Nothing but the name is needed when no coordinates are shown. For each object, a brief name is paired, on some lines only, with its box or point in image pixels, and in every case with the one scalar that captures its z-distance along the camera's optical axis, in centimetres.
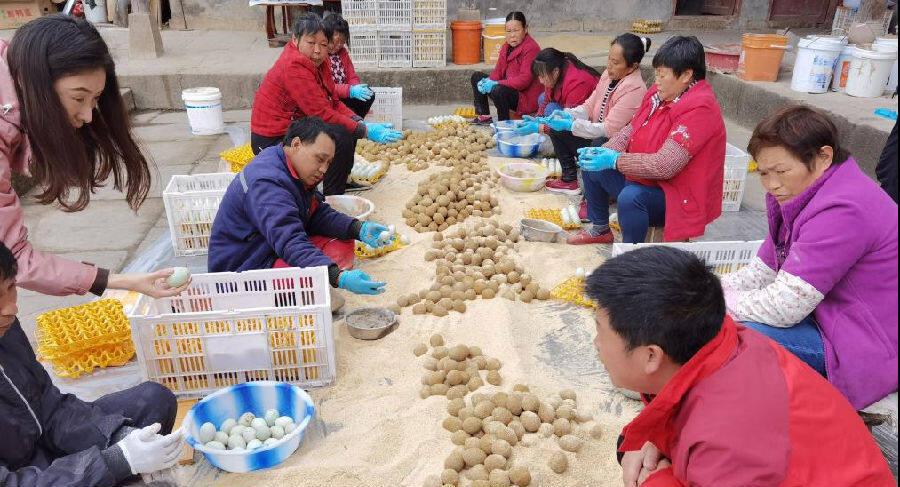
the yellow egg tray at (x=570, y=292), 333
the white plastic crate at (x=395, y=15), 735
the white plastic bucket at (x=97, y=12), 988
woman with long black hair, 186
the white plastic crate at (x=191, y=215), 387
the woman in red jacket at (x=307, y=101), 443
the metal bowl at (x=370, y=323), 306
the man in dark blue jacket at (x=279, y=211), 282
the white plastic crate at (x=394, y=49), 776
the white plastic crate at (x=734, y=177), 442
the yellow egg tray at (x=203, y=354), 252
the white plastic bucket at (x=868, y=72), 589
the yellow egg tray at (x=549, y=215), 431
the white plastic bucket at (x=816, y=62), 624
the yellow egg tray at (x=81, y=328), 271
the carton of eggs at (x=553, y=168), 513
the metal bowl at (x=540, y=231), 408
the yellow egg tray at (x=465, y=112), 720
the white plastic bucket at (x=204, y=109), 644
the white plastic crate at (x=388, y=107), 629
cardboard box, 984
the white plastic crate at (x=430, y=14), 740
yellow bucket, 798
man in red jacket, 131
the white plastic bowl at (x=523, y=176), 486
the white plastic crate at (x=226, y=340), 249
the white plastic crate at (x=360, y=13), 731
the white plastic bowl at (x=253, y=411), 217
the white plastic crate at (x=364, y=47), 771
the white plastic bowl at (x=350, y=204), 408
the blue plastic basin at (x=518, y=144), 556
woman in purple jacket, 203
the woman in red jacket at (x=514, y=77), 611
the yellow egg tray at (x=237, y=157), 511
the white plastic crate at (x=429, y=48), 779
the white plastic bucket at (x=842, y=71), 622
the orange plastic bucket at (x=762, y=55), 673
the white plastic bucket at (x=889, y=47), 591
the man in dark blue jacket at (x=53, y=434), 169
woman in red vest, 333
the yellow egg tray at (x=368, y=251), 390
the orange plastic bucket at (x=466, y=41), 809
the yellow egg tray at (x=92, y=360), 272
